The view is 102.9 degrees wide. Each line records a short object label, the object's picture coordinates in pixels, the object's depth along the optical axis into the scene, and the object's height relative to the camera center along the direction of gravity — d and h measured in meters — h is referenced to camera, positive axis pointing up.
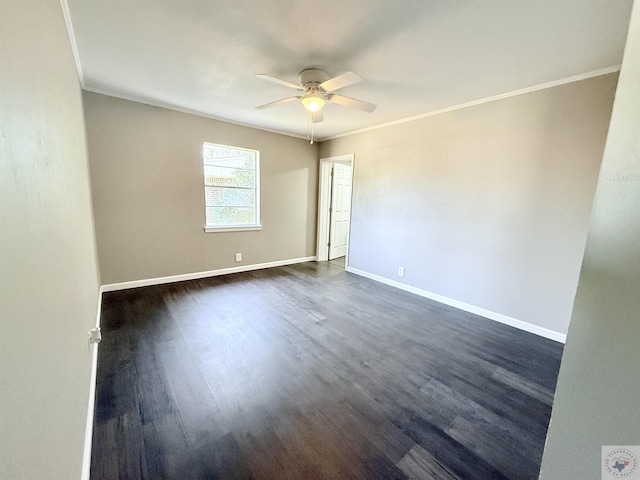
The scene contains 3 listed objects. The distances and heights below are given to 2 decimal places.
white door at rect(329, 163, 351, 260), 5.33 -0.15
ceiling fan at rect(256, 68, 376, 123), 2.05 +0.92
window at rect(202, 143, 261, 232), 3.96 +0.13
